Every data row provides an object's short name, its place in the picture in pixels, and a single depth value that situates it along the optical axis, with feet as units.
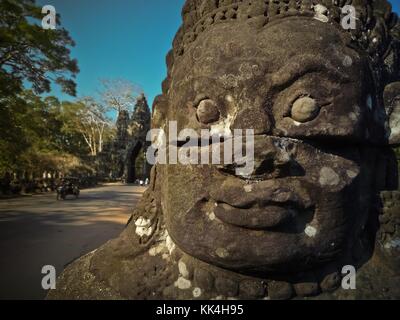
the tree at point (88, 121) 94.84
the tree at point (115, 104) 97.71
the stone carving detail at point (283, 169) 4.06
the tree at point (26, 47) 22.95
